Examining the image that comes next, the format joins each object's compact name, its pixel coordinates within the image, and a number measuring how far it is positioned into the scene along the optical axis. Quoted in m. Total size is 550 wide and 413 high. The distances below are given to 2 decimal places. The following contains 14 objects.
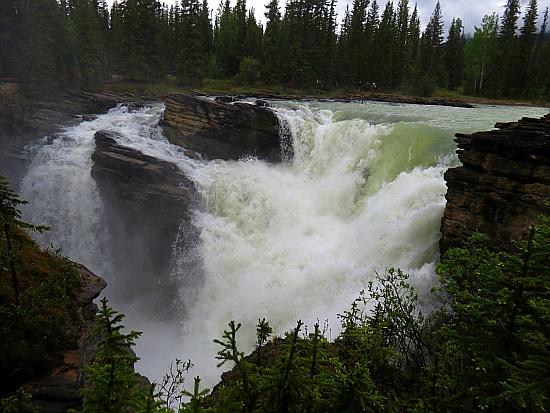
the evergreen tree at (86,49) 35.19
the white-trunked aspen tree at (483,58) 48.65
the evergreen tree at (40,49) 29.56
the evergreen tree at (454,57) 56.19
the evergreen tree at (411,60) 47.40
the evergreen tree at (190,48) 45.28
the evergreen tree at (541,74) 42.25
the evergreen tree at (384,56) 50.34
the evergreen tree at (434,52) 51.55
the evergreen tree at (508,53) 45.50
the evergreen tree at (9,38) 31.55
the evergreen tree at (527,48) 45.31
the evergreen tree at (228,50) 54.25
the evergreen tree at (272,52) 47.78
